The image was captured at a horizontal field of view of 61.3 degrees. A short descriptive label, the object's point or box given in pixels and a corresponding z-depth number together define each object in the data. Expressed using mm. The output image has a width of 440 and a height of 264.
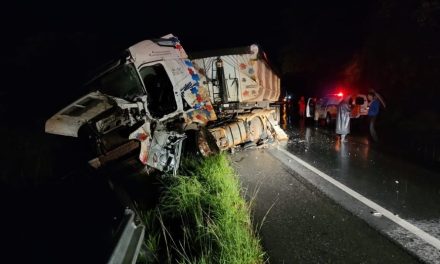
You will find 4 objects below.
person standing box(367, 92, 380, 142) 11750
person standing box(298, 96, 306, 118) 20441
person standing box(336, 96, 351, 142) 11746
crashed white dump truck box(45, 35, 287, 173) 7188
